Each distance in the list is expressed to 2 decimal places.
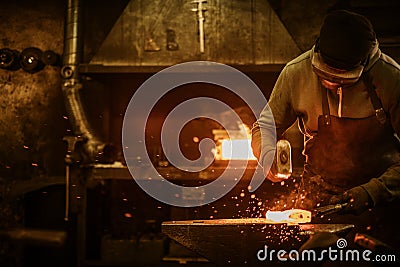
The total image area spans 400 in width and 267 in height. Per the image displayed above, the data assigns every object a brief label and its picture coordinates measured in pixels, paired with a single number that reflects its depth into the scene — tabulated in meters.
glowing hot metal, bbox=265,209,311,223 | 2.42
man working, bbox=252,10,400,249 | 2.49
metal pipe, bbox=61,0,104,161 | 4.09
